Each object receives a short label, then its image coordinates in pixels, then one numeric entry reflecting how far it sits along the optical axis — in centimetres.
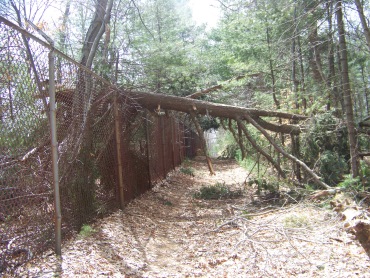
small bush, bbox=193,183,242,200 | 850
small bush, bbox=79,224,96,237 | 465
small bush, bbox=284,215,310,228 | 485
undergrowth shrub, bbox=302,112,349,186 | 715
